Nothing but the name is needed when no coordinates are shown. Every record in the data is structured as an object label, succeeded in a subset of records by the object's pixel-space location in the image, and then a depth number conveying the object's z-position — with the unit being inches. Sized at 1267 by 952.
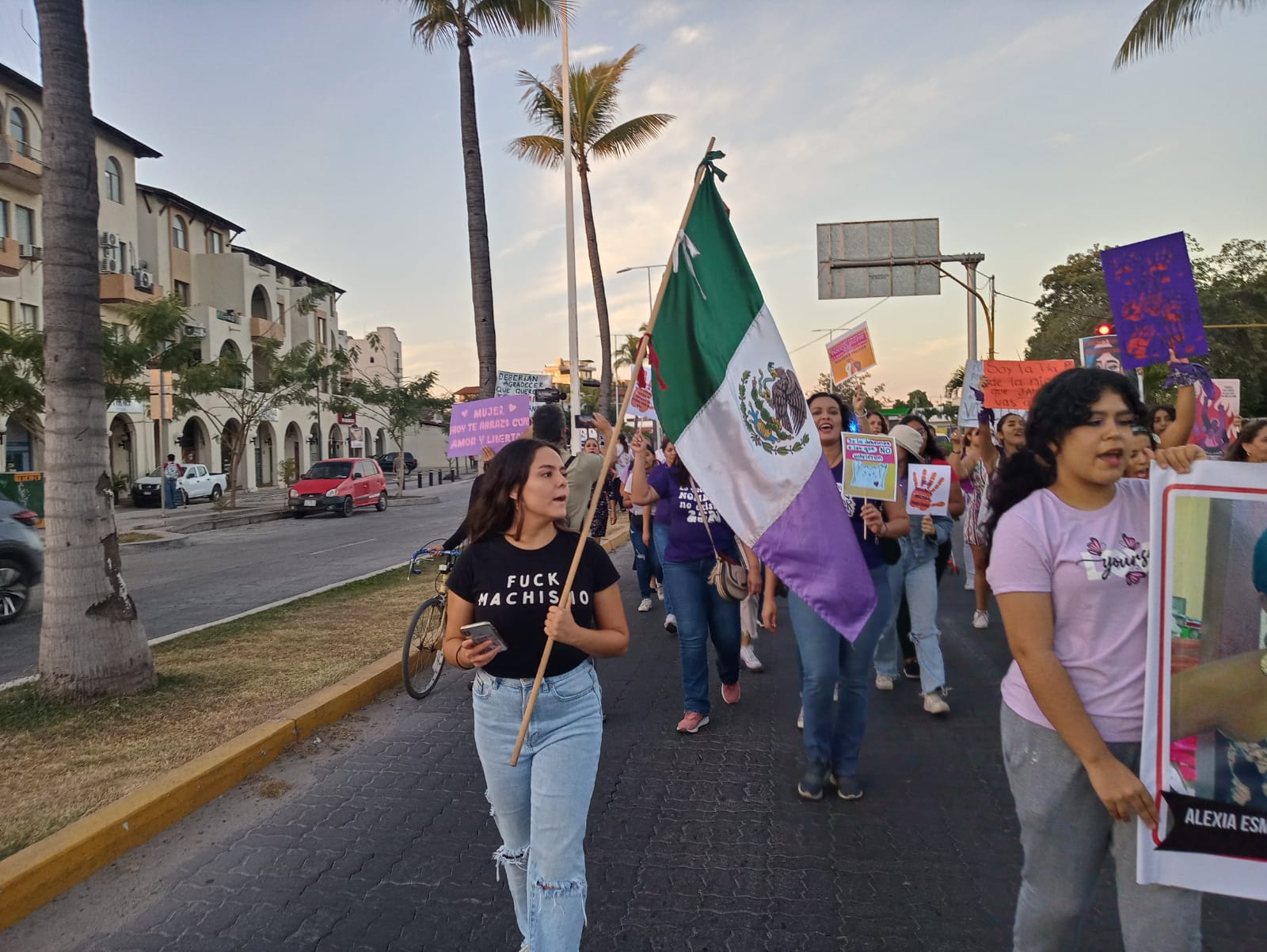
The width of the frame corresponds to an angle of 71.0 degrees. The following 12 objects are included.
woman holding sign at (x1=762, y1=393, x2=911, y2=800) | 167.3
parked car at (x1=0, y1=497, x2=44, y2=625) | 385.4
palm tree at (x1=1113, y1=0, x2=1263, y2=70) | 499.5
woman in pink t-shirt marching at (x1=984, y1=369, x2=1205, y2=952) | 83.0
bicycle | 251.9
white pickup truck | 1219.9
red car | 1053.2
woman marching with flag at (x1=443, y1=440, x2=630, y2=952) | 103.6
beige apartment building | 1087.6
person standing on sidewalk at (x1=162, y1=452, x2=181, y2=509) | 1152.8
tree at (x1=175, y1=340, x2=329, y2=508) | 986.1
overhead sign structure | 781.9
